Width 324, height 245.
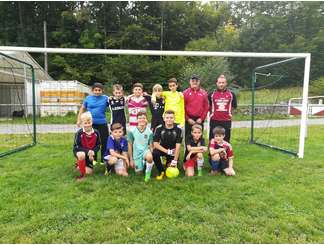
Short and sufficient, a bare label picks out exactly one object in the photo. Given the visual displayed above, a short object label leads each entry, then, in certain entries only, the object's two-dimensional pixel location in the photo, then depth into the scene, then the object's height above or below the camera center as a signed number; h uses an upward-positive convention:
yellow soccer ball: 5.00 -1.22
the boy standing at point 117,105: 5.73 -0.20
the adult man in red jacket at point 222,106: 5.86 -0.18
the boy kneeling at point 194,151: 5.13 -0.90
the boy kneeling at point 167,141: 5.04 -0.74
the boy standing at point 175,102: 5.59 -0.12
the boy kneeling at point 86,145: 5.01 -0.84
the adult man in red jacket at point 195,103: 5.70 -0.13
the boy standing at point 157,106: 5.68 -0.21
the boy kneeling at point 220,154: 5.16 -0.95
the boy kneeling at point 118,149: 5.06 -0.89
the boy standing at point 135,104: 5.61 -0.17
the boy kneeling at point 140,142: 5.11 -0.78
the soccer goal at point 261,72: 5.77 +0.62
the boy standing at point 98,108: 5.66 -0.26
